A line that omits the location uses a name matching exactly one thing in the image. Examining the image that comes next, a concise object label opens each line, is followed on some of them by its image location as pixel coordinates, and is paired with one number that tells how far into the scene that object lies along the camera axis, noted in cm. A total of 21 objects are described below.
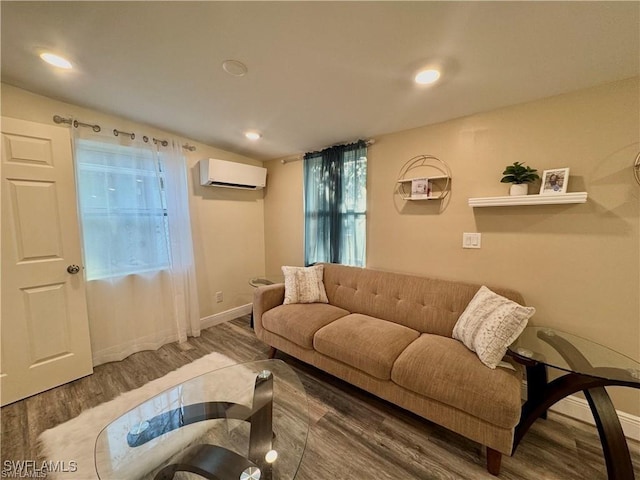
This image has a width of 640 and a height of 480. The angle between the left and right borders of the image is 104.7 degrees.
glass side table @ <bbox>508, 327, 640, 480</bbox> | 120
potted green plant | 177
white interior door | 177
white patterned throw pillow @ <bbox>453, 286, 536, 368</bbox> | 145
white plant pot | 179
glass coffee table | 111
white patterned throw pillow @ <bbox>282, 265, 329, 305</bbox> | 250
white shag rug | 132
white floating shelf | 159
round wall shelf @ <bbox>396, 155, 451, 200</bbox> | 221
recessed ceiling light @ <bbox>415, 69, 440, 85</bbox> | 151
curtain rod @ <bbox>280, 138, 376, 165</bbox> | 304
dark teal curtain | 272
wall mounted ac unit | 280
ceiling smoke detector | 149
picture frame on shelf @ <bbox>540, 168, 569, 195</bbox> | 166
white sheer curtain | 221
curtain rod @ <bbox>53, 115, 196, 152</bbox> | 201
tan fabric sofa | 133
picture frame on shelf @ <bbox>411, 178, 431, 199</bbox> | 224
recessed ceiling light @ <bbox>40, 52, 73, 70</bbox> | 147
